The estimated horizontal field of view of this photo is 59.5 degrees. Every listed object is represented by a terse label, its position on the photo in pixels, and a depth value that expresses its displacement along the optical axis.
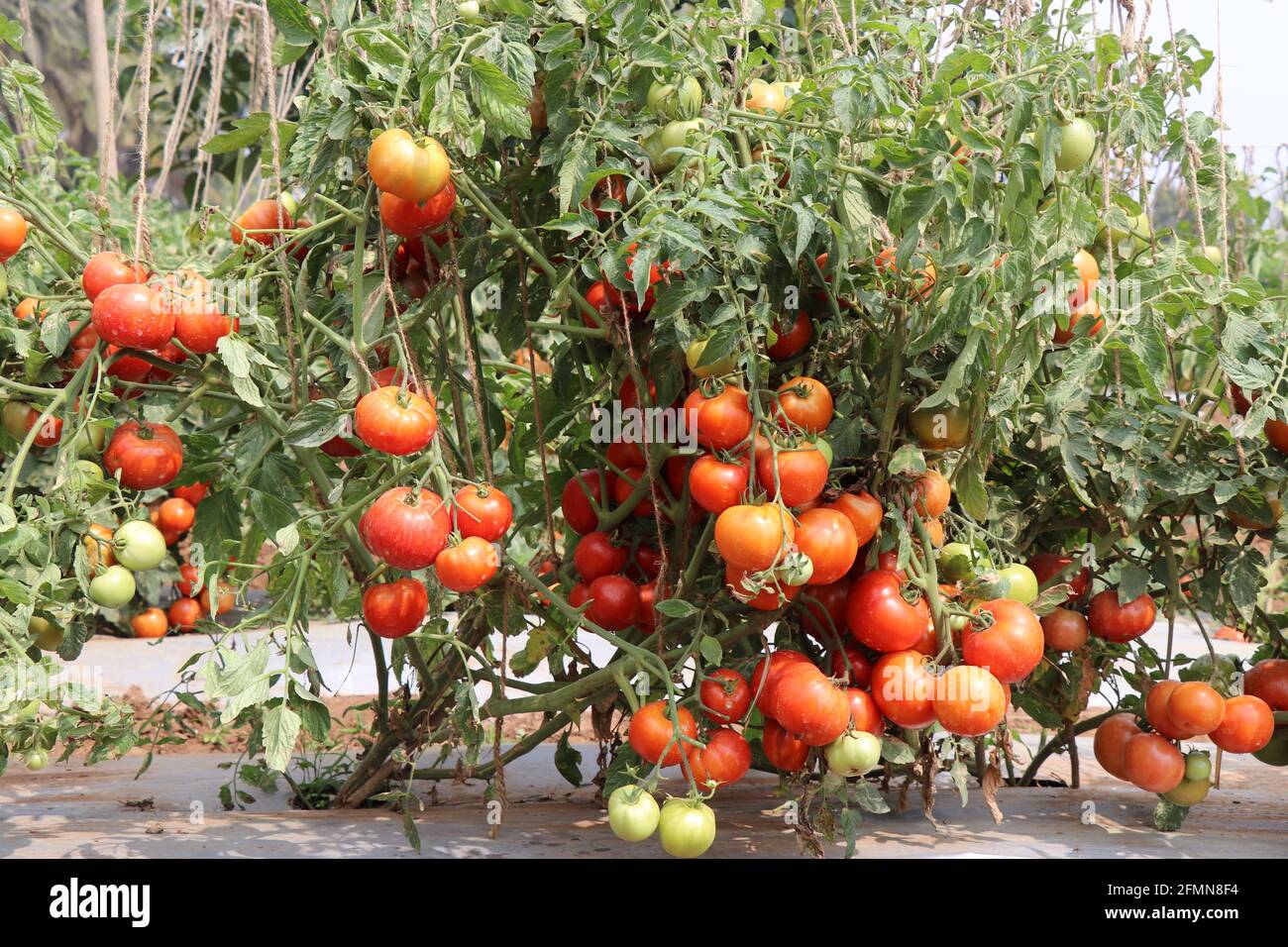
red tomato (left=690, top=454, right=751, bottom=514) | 1.43
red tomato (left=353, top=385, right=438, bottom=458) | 1.40
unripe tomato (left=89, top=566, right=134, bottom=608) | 1.70
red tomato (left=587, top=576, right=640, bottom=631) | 1.69
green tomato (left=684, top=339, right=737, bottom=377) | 1.45
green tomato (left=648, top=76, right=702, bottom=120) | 1.49
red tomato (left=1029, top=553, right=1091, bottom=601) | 1.85
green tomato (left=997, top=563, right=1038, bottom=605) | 1.55
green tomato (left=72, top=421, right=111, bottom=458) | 1.69
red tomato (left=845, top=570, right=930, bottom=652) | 1.45
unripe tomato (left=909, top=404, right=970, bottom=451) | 1.50
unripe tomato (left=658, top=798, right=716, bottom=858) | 1.41
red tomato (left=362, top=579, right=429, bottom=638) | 1.58
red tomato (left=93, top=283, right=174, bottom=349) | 1.56
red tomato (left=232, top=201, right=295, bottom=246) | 1.78
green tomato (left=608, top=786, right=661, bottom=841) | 1.43
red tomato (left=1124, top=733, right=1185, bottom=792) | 1.75
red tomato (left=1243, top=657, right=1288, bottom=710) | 1.81
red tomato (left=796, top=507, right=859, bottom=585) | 1.39
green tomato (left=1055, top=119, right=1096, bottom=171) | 1.34
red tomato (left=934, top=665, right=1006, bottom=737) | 1.40
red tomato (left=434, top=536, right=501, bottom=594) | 1.43
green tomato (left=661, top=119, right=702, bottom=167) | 1.47
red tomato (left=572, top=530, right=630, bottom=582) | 1.76
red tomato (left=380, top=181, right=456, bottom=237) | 1.50
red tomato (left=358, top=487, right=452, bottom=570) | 1.40
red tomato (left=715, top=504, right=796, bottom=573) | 1.35
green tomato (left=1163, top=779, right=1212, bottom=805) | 1.79
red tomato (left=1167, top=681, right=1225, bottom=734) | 1.68
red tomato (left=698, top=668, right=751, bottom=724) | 1.55
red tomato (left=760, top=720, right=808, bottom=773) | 1.57
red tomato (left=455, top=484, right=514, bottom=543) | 1.48
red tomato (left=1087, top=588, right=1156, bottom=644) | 1.78
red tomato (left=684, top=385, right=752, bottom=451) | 1.43
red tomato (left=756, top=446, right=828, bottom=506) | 1.39
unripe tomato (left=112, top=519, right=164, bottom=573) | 1.71
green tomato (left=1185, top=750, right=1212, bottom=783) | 1.78
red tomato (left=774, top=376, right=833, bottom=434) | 1.45
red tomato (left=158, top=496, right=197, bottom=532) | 3.21
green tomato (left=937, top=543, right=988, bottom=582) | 1.51
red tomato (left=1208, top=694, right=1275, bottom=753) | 1.69
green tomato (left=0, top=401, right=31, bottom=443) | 1.80
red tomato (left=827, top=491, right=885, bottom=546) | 1.47
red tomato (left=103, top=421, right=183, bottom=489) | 1.71
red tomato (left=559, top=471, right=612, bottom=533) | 1.85
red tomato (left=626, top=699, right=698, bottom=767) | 1.47
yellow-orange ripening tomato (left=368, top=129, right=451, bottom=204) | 1.37
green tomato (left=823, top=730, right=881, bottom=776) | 1.48
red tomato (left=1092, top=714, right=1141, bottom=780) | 1.81
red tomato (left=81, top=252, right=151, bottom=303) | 1.67
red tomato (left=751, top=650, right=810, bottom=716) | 1.54
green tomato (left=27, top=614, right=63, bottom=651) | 1.70
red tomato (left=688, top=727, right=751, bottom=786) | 1.52
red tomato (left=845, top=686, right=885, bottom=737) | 1.49
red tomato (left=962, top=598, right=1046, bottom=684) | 1.42
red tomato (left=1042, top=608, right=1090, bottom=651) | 1.79
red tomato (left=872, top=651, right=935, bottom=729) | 1.46
